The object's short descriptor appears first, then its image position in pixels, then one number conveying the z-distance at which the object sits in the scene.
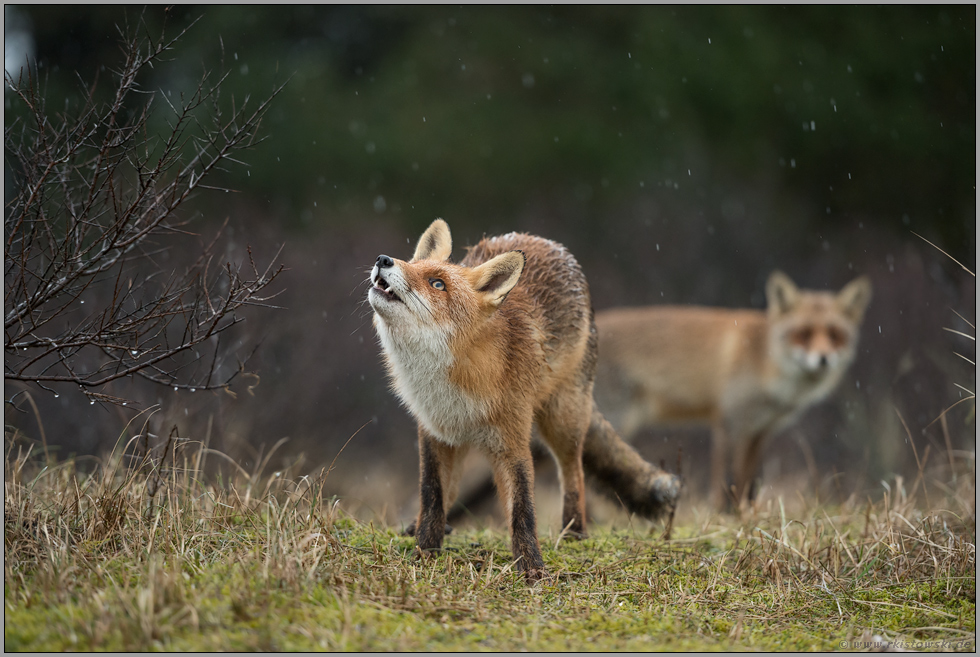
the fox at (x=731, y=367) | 17.31
